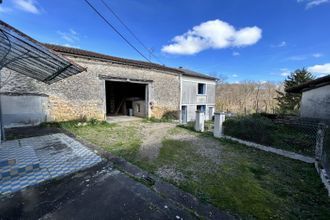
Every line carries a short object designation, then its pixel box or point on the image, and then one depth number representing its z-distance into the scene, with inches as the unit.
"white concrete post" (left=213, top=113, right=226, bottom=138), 265.7
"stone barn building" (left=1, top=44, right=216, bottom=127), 295.9
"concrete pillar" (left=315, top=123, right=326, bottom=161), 164.6
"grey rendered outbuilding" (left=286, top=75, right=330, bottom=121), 282.7
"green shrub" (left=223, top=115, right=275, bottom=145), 220.7
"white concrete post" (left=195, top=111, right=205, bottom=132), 323.0
